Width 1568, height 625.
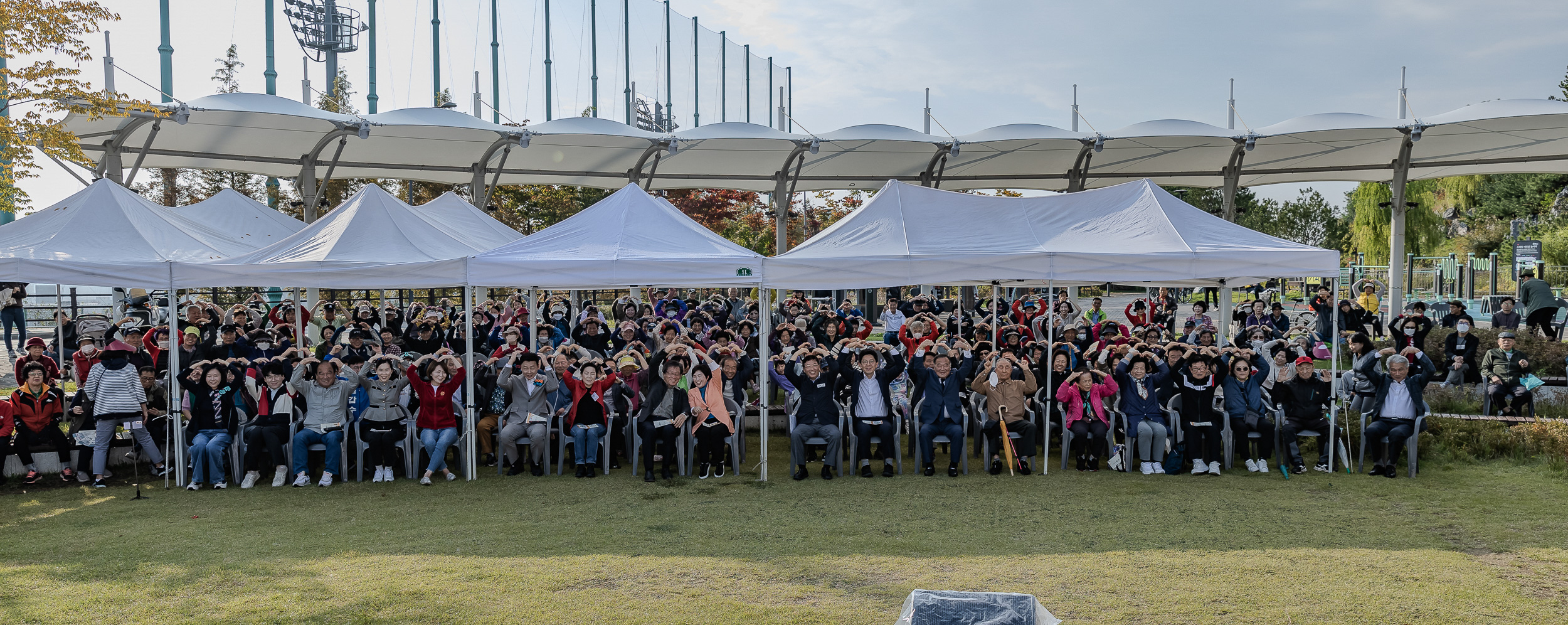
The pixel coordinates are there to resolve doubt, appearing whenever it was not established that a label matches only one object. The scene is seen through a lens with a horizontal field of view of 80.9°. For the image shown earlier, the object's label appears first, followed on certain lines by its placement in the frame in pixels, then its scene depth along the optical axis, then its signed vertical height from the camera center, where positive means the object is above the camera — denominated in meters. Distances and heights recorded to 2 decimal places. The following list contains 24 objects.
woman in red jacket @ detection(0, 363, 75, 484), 7.56 -1.00
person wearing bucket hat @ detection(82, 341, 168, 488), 7.55 -0.84
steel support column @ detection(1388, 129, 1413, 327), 16.25 +0.81
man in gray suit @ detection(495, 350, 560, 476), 7.93 -0.97
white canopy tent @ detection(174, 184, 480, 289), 7.70 +0.35
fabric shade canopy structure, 14.18 +2.54
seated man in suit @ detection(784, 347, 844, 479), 7.90 -0.96
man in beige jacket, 7.96 -0.96
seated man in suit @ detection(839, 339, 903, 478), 7.89 -0.93
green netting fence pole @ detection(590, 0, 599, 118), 44.66 +13.13
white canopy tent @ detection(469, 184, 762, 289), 7.64 +0.31
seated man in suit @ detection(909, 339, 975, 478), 7.93 -0.98
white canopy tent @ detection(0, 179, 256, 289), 7.62 +0.49
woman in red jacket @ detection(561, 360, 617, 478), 7.84 -1.06
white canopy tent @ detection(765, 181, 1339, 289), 7.84 +0.42
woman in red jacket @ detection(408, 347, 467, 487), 7.76 -0.98
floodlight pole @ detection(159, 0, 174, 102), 21.69 +5.78
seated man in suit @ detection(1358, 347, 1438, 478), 7.55 -0.98
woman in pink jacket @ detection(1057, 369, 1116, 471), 7.98 -1.05
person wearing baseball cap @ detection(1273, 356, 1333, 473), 7.89 -0.98
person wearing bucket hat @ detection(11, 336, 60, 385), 7.84 -0.55
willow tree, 36.47 +2.70
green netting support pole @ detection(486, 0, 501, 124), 38.53 +9.91
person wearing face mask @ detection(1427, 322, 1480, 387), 10.39 -0.76
